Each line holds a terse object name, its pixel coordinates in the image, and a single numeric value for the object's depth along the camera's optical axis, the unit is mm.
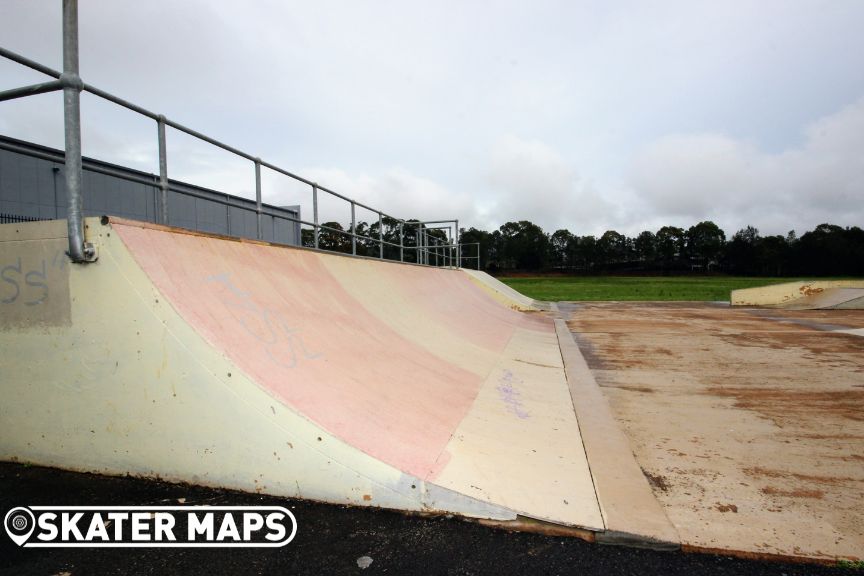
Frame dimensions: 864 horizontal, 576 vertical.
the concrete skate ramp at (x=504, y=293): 17317
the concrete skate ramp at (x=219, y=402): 2771
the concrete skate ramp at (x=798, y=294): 20203
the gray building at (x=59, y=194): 9773
